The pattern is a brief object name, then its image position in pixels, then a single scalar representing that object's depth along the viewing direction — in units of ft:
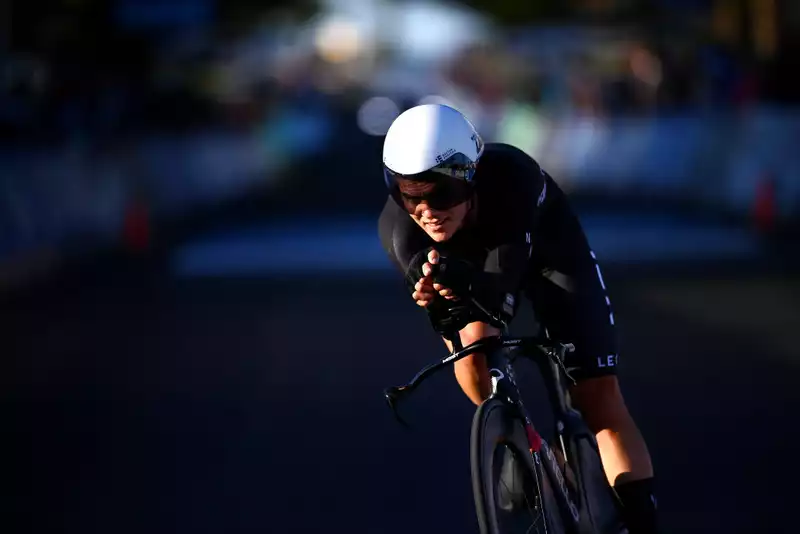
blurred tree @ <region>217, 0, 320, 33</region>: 277.23
